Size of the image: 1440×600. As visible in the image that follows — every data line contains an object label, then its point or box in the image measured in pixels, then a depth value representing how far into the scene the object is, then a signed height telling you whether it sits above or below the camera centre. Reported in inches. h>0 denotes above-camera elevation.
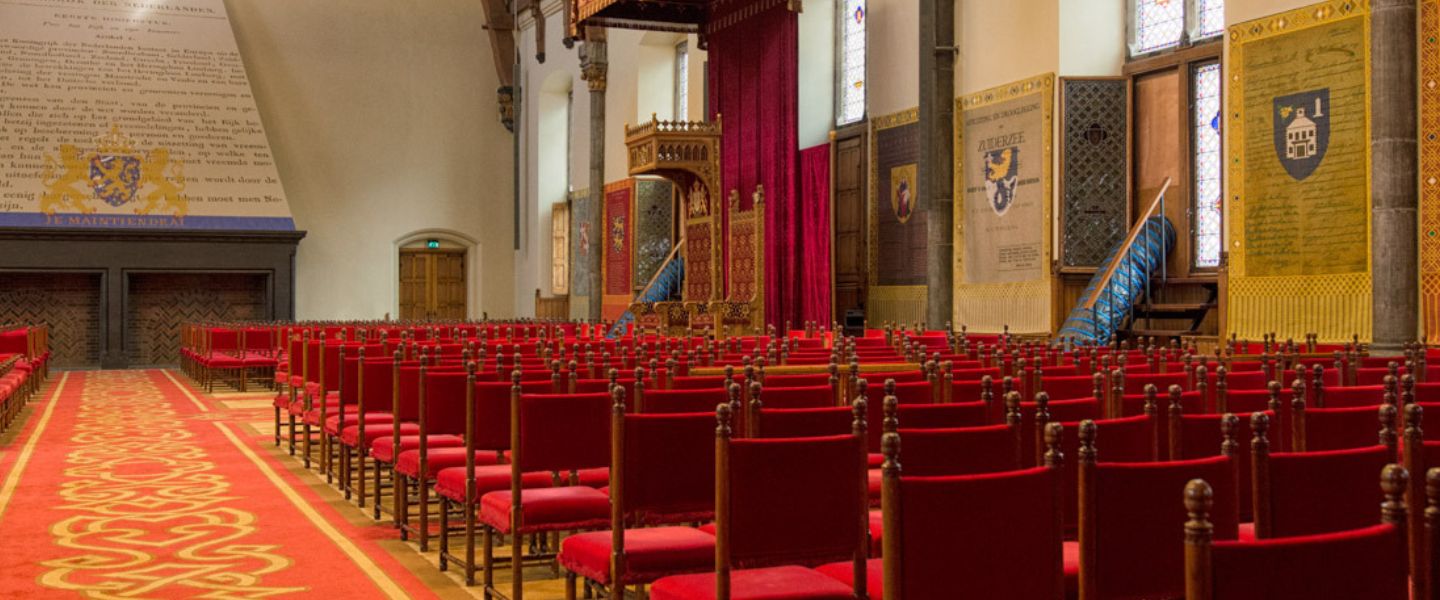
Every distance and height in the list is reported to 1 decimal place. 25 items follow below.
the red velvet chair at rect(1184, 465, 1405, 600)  71.2 -14.2
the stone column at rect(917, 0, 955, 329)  563.8 +70.1
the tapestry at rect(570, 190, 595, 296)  957.2 +51.0
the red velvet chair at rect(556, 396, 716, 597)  135.9 -20.6
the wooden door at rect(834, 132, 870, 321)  662.5 +43.7
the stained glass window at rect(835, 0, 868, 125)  671.1 +127.4
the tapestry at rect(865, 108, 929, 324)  613.0 +42.1
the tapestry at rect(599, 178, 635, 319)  890.1 +45.3
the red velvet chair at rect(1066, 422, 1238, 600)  104.0 -17.4
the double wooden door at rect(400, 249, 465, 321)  1027.9 +21.8
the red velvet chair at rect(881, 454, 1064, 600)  99.3 -17.3
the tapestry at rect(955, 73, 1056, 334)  522.0 +43.1
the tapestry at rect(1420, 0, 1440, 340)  368.2 +41.1
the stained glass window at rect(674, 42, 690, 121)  872.9 +153.5
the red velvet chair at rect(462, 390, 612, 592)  164.9 -18.9
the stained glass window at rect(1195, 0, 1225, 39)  485.7 +109.1
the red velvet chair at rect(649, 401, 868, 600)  120.7 -18.9
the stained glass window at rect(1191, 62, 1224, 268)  481.1 +54.1
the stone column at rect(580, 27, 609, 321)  914.1 +128.1
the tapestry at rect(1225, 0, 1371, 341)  396.5 +43.3
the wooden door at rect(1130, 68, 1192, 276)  490.6 +62.3
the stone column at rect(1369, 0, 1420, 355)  356.5 +37.2
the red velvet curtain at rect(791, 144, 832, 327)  658.2 +37.5
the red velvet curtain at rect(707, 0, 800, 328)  676.1 +102.6
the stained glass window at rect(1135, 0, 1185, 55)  503.2 +110.9
